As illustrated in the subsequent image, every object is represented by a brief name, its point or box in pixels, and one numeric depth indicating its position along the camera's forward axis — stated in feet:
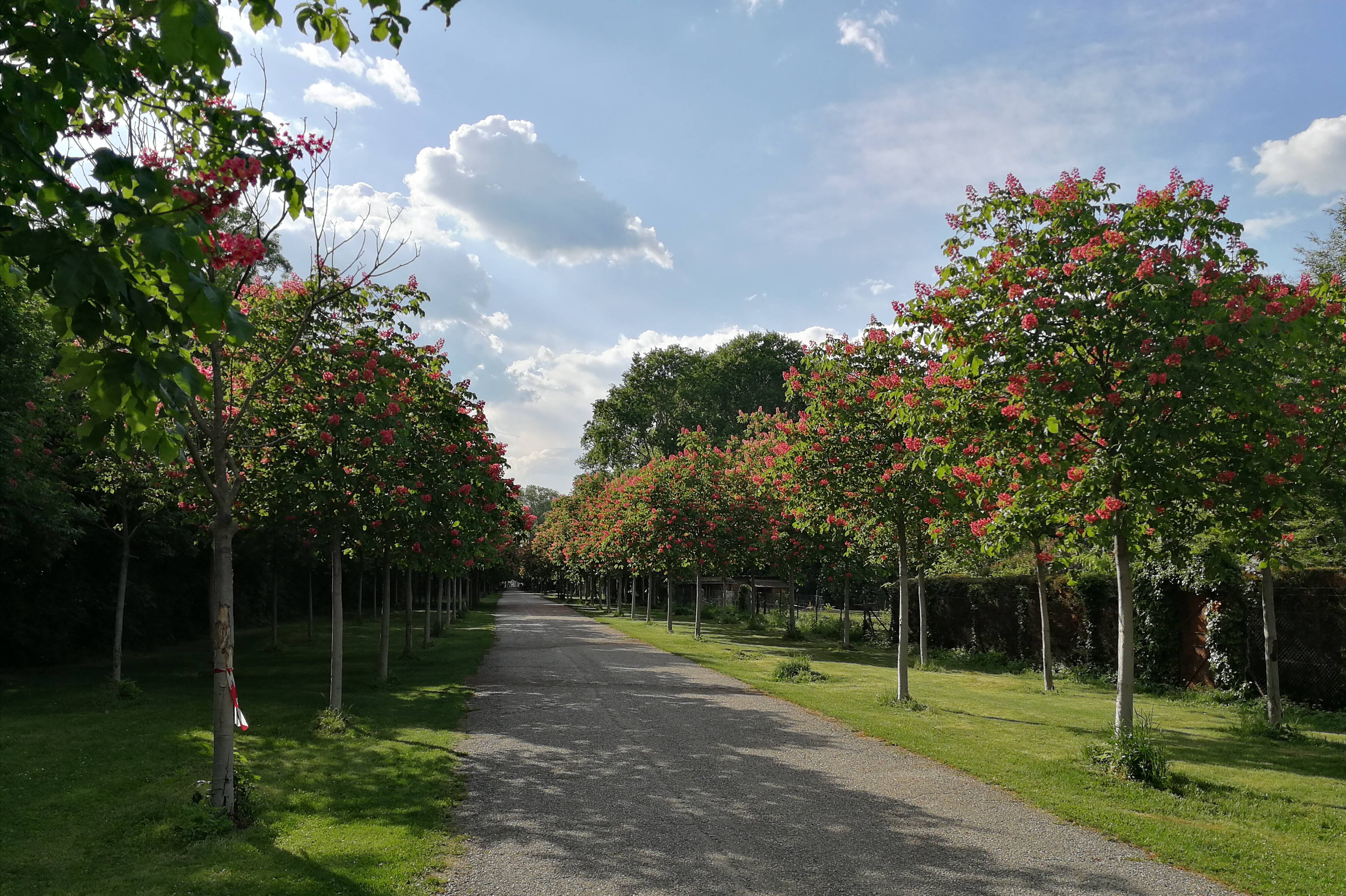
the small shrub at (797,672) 56.08
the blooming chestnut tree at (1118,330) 25.21
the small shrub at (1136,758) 27.37
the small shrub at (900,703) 43.27
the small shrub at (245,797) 22.45
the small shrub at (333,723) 35.42
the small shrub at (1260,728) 37.11
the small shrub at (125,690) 46.68
